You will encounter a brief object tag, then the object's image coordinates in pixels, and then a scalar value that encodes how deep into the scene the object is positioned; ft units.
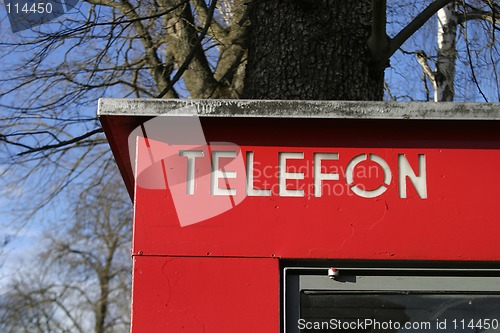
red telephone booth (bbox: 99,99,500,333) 11.53
